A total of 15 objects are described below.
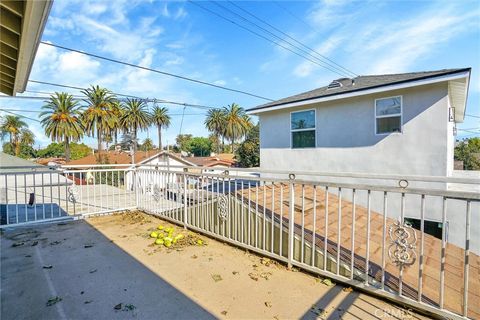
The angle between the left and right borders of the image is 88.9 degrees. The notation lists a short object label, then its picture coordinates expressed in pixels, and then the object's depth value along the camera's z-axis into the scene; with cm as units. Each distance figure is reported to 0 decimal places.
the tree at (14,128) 3223
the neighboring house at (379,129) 542
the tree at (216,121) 3719
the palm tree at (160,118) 3388
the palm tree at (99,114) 2433
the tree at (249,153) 2528
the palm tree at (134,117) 2889
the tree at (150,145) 5255
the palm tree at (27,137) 3916
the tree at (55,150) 5162
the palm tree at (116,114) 2620
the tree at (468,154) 2147
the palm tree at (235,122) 3588
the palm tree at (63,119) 2369
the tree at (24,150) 3899
